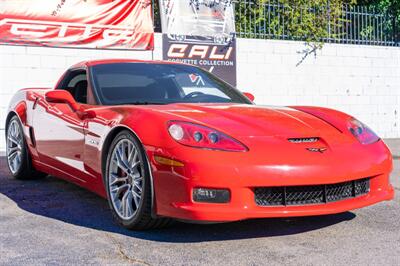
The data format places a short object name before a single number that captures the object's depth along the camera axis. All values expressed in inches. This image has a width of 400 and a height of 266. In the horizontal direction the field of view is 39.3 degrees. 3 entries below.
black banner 429.7
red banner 369.1
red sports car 132.5
